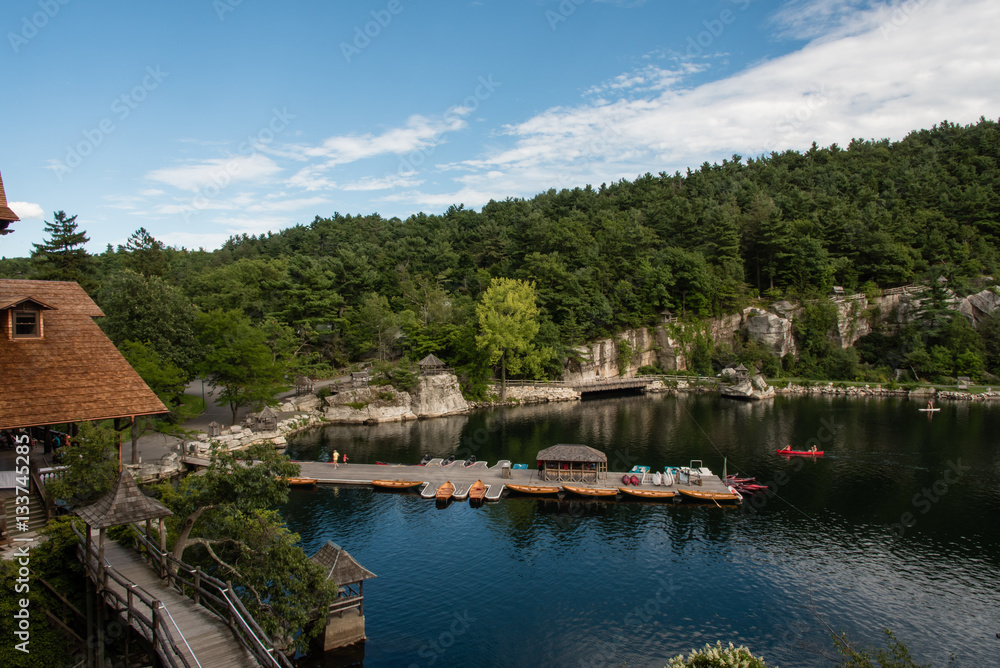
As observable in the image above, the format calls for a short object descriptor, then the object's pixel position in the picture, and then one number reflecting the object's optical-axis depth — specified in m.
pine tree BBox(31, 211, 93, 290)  49.72
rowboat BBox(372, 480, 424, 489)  34.22
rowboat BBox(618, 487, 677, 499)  32.19
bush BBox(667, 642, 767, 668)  12.47
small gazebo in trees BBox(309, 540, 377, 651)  18.94
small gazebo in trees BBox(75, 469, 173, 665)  13.73
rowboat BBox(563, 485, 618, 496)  32.84
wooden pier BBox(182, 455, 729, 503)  33.50
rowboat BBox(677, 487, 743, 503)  31.81
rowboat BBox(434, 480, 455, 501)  32.38
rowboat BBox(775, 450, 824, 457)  39.72
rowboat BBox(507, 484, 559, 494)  33.34
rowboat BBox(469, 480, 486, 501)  32.59
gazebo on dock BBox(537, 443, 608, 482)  34.50
